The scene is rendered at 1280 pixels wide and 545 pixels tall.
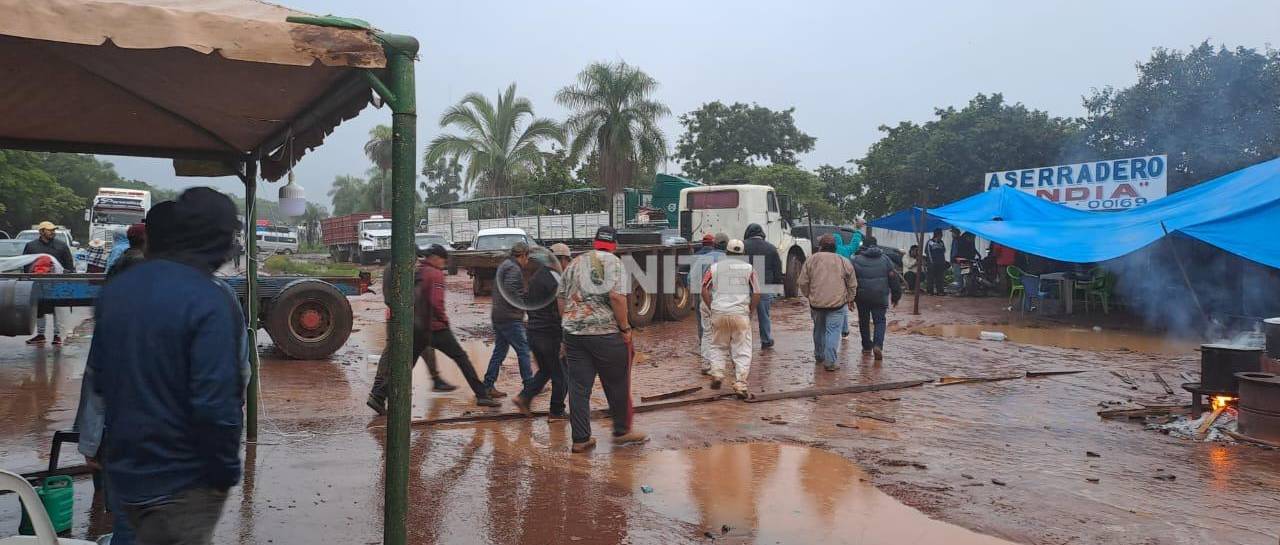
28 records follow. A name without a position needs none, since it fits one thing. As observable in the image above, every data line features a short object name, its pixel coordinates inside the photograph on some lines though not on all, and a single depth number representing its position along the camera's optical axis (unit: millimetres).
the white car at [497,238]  20219
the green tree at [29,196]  34156
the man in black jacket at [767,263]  11109
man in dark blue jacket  2363
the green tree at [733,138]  47719
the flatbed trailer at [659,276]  13188
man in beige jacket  9617
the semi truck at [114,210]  25047
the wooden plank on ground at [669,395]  7934
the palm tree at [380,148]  50038
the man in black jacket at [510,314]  7500
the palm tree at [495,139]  34781
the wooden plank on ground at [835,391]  8227
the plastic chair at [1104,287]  15938
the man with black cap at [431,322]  7008
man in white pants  8320
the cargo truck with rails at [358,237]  32062
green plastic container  3672
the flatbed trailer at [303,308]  8812
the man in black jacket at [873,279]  10203
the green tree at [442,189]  62750
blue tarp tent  11625
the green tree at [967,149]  27188
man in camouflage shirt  5957
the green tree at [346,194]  82219
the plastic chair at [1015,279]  17016
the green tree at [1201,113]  21609
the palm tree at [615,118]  30375
